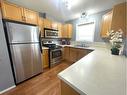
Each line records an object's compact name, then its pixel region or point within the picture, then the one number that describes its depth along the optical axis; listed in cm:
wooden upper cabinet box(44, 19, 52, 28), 309
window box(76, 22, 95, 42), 338
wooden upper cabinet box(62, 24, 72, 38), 400
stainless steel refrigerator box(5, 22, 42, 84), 177
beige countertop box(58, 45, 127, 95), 49
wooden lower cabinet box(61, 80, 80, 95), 65
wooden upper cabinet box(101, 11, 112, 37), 225
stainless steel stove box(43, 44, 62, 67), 306
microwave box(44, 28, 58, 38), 309
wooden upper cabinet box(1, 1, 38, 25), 170
